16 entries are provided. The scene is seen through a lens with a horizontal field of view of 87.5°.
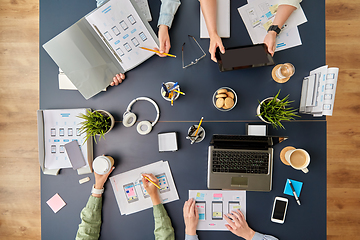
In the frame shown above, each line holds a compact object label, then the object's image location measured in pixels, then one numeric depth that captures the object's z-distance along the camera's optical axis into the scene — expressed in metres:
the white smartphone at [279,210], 1.10
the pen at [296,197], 1.10
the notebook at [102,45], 1.04
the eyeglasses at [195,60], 1.14
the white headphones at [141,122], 1.14
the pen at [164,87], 1.08
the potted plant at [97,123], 1.06
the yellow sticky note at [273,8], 1.14
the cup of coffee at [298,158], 1.03
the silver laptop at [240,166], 1.04
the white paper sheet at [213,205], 1.14
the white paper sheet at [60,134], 1.16
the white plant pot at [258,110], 1.05
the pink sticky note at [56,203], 1.17
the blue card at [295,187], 1.10
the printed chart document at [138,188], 1.16
